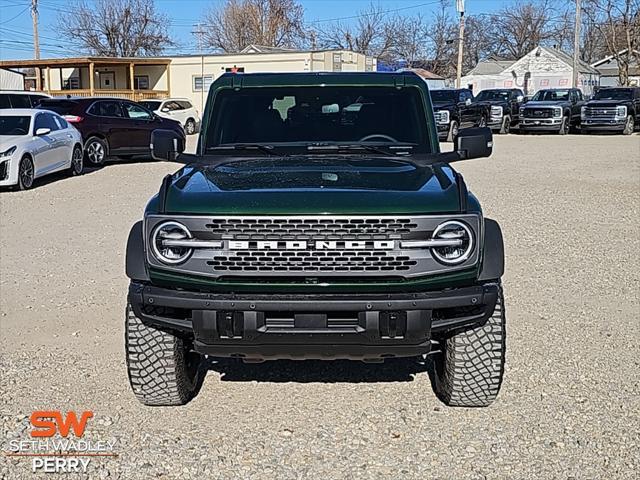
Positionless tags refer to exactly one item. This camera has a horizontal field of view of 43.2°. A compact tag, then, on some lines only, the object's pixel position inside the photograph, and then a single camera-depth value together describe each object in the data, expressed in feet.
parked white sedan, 43.91
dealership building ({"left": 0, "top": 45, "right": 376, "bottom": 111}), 133.28
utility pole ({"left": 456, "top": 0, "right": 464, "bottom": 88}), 148.05
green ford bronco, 12.55
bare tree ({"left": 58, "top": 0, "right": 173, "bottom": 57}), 217.15
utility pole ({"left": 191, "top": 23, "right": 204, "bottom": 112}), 139.74
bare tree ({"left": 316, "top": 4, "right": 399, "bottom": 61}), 252.21
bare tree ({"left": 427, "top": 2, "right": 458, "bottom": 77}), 259.19
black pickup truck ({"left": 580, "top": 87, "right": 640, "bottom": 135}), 98.48
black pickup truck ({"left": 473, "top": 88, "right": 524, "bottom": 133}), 100.78
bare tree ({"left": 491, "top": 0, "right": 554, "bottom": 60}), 293.23
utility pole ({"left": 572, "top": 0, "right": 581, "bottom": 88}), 148.25
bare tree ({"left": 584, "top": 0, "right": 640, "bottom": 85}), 175.11
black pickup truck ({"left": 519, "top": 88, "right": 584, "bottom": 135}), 98.84
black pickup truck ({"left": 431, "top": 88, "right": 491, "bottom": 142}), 85.10
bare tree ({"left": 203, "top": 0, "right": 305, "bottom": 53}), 247.50
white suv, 95.96
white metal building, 228.22
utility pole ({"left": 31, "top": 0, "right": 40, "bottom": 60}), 159.04
